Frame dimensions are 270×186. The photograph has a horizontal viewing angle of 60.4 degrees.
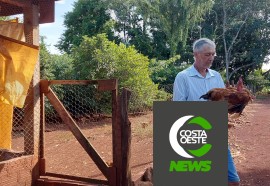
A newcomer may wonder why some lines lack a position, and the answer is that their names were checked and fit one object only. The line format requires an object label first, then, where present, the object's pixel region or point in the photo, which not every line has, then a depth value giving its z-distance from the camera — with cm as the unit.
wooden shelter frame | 287
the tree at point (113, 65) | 915
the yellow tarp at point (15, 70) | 284
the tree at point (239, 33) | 2220
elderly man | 209
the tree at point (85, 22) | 2083
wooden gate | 285
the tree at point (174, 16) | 1956
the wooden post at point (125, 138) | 284
